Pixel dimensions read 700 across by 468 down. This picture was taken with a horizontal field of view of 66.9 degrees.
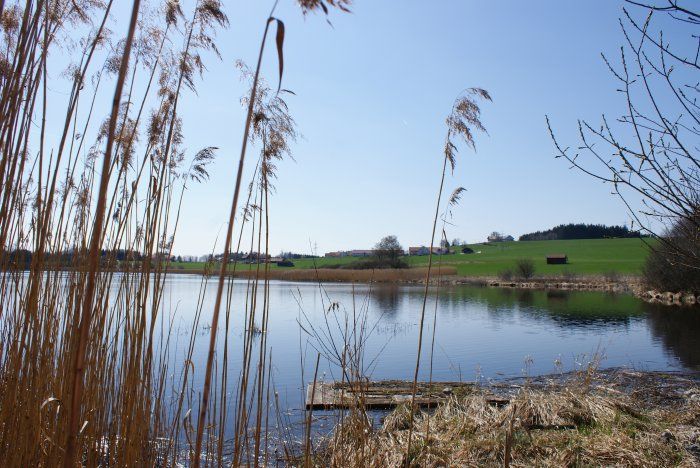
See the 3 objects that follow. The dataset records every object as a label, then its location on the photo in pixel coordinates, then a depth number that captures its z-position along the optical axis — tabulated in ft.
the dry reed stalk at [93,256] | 2.63
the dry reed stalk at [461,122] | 8.34
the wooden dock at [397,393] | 22.41
